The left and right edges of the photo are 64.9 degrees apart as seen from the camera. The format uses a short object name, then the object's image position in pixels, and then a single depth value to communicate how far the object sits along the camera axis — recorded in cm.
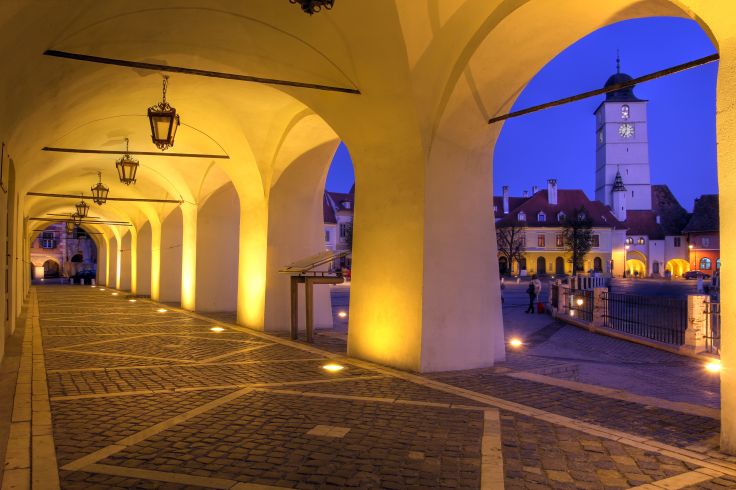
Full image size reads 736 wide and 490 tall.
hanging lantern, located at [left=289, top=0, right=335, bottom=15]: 557
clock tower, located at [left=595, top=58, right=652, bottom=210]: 8694
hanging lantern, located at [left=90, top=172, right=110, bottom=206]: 1817
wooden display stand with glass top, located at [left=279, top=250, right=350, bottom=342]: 1184
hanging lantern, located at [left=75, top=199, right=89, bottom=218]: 2266
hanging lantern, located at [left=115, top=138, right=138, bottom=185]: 1404
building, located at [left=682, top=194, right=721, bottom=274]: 7350
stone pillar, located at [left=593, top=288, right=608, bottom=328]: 1831
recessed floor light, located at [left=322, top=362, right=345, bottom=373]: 898
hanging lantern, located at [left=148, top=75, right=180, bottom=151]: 959
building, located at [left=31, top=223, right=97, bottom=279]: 7406
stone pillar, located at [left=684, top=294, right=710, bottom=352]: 1317
